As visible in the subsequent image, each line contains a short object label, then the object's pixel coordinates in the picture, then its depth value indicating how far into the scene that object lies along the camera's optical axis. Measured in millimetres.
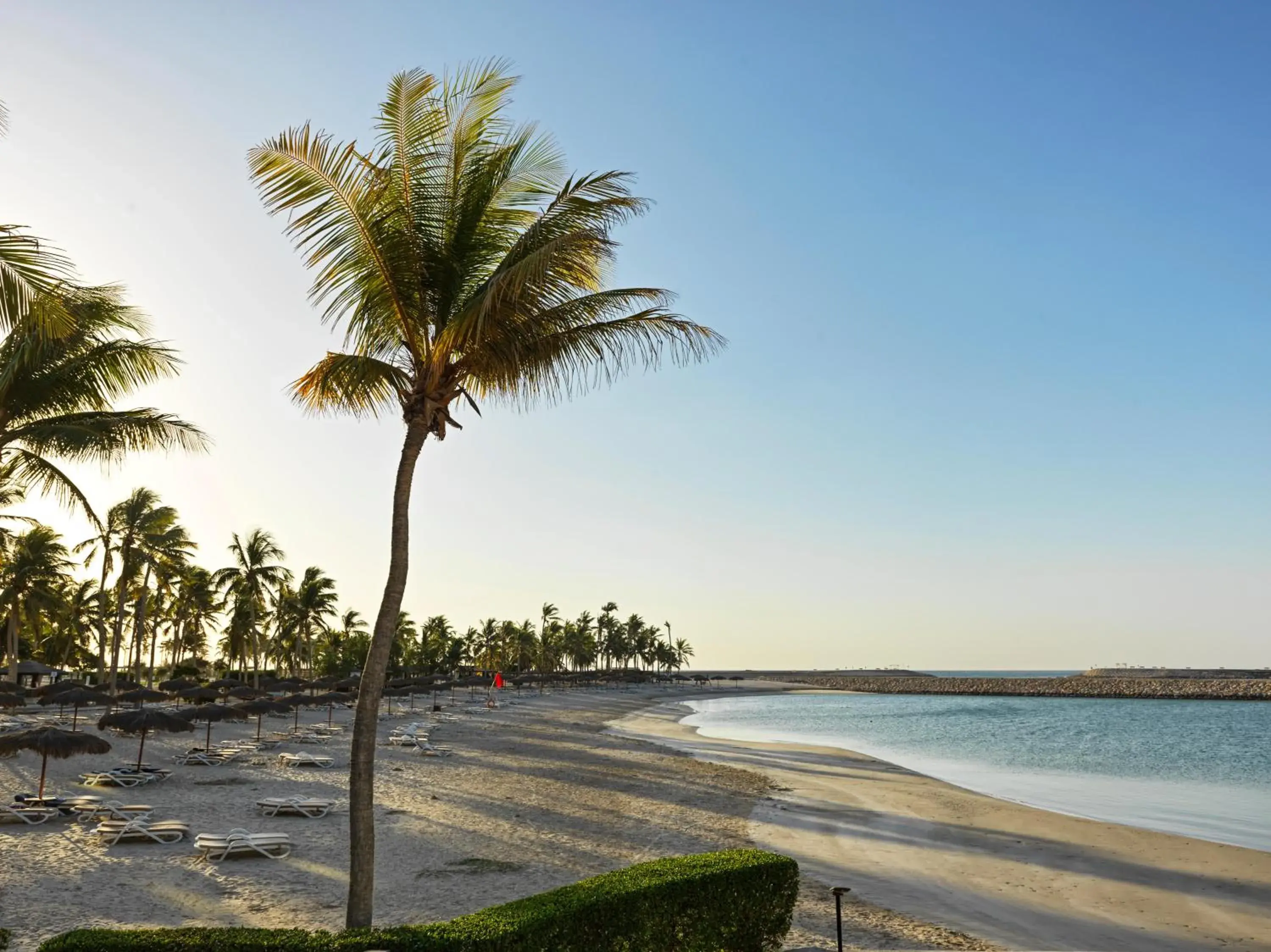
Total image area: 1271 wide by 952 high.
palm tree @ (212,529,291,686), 51312
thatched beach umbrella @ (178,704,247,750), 22031
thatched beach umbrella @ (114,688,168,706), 30406
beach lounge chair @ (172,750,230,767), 22875
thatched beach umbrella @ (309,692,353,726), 32375
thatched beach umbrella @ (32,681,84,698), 29250
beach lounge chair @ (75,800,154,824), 14125
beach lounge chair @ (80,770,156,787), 18703
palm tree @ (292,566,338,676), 63344
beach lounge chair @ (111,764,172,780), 19344
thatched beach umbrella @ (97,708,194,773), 17859
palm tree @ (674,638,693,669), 182125
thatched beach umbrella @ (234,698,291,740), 26688
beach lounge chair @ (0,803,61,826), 14305
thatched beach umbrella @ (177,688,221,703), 32062
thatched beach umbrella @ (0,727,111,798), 14828
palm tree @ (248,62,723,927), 7262
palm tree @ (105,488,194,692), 41219
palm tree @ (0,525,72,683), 42812
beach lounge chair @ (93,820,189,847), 13055
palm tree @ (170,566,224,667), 59062
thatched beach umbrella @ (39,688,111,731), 27250
